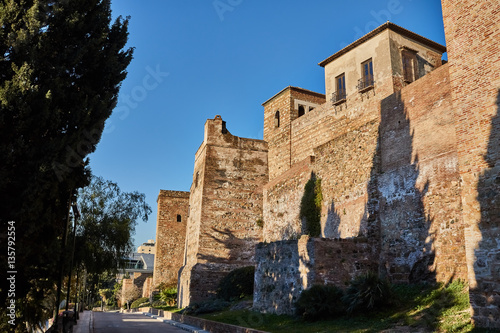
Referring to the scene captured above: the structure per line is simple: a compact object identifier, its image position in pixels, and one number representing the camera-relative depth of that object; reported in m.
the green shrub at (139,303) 36.50
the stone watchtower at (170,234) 34.88
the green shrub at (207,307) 19.27
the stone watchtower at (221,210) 23.94
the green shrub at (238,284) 21.20
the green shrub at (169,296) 30.14
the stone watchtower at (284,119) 25.77
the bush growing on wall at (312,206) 18.17
